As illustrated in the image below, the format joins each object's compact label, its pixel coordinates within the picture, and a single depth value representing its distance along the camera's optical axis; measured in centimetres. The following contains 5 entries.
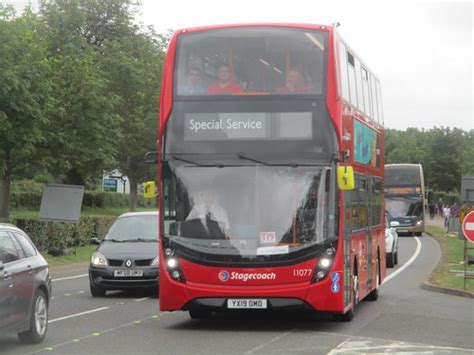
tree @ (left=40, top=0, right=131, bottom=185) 3772
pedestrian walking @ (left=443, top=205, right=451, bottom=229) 7214
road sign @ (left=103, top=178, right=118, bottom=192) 7094
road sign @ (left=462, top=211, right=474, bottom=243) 2166
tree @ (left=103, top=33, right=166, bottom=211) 5597
